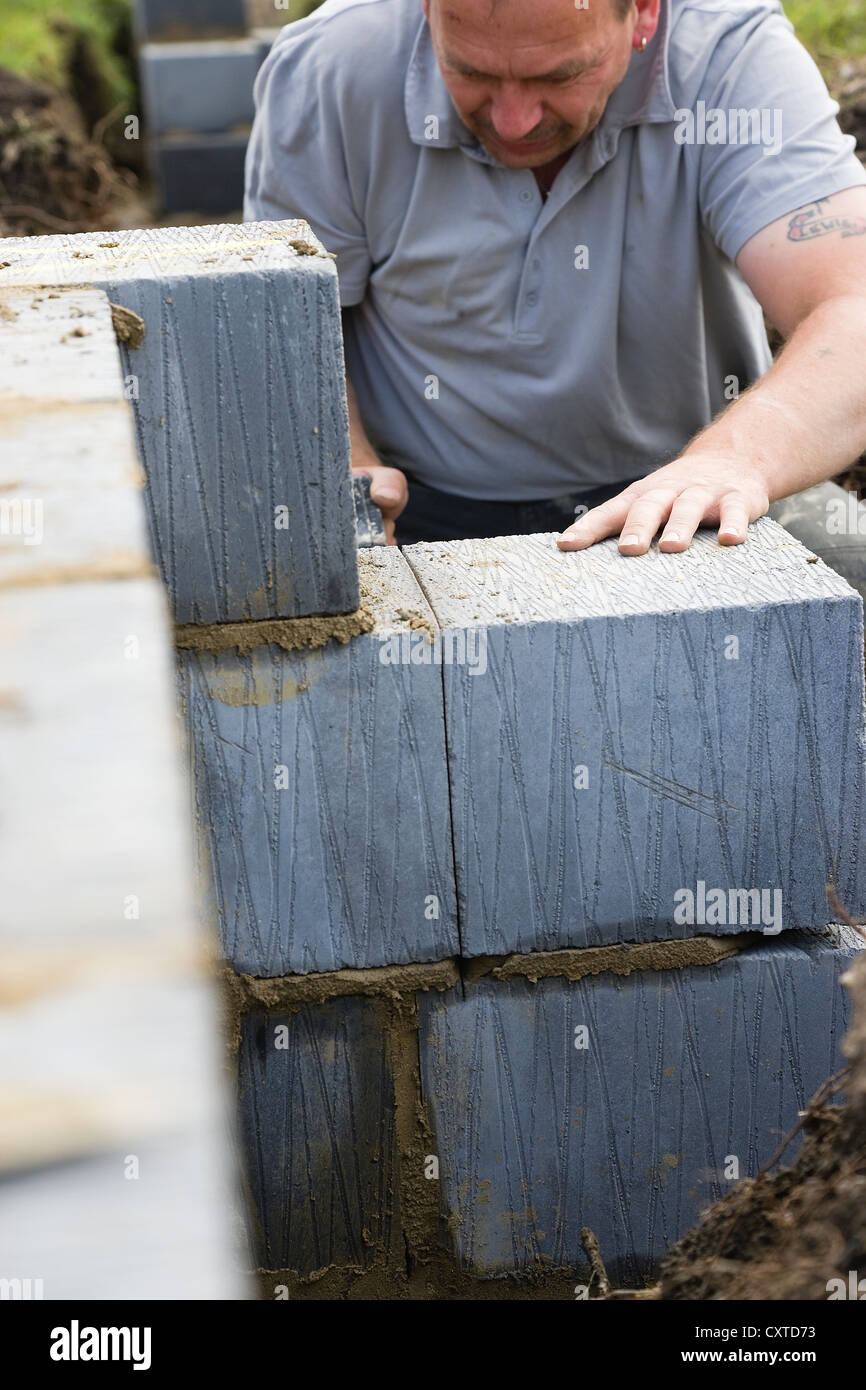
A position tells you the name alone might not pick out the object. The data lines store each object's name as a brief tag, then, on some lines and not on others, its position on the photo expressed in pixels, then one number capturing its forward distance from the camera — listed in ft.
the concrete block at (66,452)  3.73
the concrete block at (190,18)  32.09
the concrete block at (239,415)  5.73
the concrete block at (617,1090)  7.10
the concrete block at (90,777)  2.64
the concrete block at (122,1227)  2.20
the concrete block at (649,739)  6.34
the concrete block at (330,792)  6.38
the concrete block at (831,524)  9.98
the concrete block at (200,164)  31.07
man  8.27
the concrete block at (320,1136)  7.12
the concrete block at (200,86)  30.94
